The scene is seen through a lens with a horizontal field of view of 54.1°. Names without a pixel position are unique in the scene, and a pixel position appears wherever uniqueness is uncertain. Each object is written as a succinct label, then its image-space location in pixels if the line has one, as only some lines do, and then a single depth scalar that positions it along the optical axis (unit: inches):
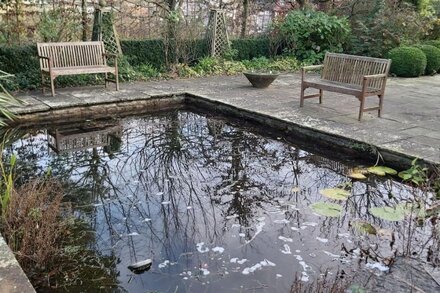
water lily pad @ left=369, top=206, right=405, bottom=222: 129.3
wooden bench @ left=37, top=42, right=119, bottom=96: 253.9
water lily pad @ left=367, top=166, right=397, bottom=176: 163.5
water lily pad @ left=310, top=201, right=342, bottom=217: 132.8
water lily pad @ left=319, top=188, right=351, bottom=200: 144.2
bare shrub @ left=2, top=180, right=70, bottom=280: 98.1
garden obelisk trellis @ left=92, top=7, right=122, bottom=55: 310.3
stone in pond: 103.7
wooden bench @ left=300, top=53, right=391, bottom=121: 213.6
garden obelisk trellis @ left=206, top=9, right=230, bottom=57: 374.3
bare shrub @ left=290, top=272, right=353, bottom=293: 86.9
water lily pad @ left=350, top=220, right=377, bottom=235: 122.7
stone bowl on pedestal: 292.2
